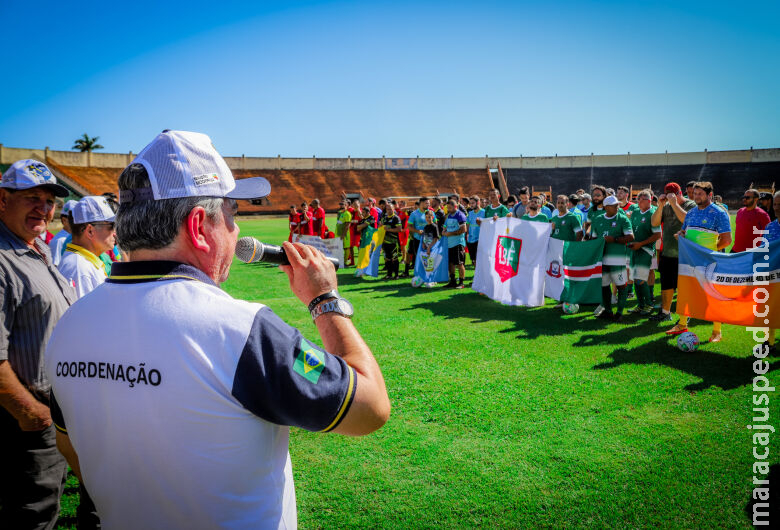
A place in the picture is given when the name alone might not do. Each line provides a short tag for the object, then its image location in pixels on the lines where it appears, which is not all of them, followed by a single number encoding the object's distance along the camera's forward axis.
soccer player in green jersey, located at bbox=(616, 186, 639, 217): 8.70
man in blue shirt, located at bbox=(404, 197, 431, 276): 12.26
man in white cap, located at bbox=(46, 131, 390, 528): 1.13
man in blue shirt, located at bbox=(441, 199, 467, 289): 11.46
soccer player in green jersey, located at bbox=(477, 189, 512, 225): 10.97
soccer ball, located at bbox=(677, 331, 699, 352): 5.98
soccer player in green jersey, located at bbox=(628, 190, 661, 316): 8.05
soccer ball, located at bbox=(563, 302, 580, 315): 8.38
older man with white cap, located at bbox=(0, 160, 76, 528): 2.36
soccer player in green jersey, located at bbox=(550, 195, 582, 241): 9.01
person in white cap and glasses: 3.29
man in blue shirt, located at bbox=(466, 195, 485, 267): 12.04
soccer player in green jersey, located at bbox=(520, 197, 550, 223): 9.69
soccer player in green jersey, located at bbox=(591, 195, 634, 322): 8.02
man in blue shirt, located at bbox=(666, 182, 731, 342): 6.61
